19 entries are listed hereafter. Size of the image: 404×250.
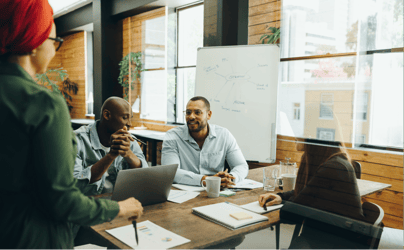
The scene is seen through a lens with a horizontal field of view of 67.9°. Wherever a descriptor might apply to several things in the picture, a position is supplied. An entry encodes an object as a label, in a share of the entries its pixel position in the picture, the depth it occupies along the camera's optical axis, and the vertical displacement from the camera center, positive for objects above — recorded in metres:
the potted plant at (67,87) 7.30 +0.16
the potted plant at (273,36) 3.40 +0.71
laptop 1.26 -0.39
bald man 1.73 -0.32
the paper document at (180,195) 1.47 -0.51
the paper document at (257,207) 1.34 -0.51
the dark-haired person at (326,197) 1.40 -0.48
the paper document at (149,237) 0.98 -0.49
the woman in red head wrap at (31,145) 0.67 -0.12
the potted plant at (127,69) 5.59 +0.49
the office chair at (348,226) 1.36 -0.60
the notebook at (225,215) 1.16 -0.49
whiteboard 2.95 +0.06
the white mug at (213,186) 1.51 -0.45
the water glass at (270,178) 1.65 -0.44
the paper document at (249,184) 1.76 -0.52
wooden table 1.03 -0.49
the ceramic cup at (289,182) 1.59 -0.44
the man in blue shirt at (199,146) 2.23 -0.37
